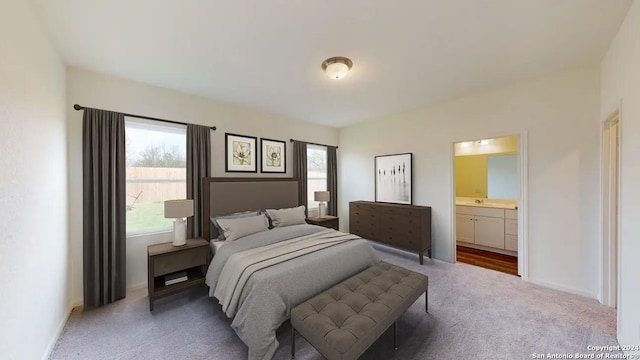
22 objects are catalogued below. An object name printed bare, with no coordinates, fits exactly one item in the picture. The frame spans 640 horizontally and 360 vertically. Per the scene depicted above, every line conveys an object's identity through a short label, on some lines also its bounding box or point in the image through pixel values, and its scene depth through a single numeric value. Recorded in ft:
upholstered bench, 4.84
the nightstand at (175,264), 8.33
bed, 6.14
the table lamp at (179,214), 9.00
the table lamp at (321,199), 15.42
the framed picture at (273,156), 13.73
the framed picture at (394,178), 14.30
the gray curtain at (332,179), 17.39
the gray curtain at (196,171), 10.78
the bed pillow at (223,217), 10.52
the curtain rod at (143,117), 8.44
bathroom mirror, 15.12
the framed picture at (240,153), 12.28
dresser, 12.52
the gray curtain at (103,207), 8.50
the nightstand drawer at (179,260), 8.64
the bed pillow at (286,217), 12.15
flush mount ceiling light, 7.86
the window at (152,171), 9.78
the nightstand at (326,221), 14.44
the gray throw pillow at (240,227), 9.91
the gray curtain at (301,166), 15.10
